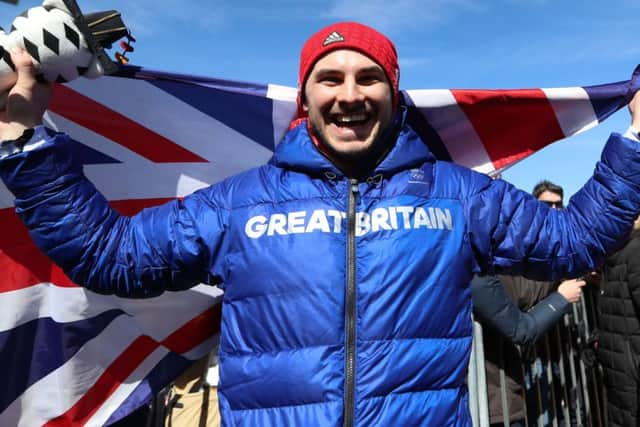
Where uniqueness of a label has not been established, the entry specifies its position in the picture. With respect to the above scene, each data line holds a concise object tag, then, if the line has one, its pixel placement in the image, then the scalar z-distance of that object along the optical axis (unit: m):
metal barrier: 2.89
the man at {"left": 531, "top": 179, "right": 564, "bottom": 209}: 4.82
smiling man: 1.60
